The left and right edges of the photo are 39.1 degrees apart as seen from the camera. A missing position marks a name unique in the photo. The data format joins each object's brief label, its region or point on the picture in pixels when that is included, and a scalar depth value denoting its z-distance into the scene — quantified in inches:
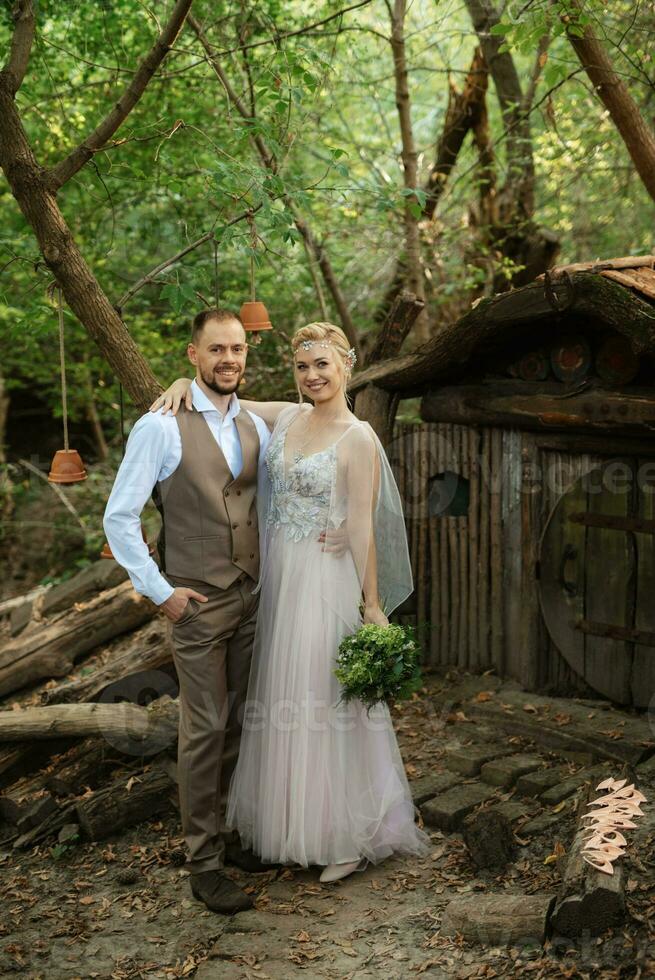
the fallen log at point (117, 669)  239.6
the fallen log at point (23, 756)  225.9
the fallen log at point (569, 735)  212.4
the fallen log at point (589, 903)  139.9
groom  165.2
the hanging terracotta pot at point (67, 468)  188.5
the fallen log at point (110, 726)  221.6
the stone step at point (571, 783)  198.4
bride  174.2
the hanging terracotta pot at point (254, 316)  195.2
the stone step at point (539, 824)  186.1
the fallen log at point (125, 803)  202.2
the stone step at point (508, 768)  210.7
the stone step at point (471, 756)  219.1
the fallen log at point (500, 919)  148.3
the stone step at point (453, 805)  196.5
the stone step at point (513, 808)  193.3
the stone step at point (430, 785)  207.2
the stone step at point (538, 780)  203.9
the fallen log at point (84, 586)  296.4
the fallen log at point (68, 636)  264.1
